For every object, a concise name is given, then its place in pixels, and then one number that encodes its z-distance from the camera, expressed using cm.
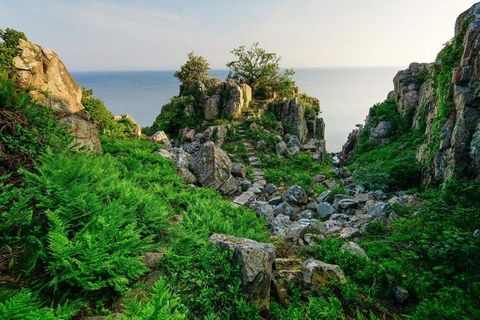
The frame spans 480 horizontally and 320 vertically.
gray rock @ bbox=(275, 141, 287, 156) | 2517
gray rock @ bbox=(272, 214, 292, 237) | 1026
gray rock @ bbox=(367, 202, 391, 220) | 1125
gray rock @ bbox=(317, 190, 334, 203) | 1469
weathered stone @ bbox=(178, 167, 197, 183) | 1398
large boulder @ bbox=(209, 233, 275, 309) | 482
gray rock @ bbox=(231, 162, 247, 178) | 1802
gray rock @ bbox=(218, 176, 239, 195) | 1533
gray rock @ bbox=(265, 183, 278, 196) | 1688
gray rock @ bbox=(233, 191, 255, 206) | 1391
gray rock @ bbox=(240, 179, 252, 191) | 1670
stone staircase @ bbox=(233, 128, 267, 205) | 1481
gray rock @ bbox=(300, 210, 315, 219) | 1276
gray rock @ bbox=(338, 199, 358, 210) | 1330
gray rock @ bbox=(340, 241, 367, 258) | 751
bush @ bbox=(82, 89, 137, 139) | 1583
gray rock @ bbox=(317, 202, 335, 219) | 1291
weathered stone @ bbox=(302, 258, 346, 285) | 573
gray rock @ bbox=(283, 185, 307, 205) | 1465
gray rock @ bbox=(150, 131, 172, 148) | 2107
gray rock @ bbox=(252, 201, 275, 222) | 1200
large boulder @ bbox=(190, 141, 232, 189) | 1506
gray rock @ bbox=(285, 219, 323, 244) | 896
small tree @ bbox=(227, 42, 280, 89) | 3462
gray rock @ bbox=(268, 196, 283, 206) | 1476
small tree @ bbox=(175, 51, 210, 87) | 3428
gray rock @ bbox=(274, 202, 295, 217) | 1306
